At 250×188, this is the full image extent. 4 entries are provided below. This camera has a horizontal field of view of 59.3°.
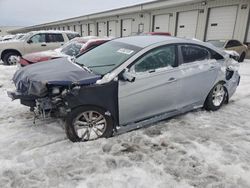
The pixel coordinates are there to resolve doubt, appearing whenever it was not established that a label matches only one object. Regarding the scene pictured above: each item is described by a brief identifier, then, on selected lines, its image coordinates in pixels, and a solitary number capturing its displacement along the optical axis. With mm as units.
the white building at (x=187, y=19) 14953
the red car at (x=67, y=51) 6742
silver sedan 3176
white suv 10477
